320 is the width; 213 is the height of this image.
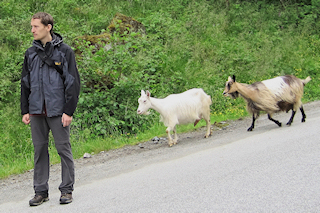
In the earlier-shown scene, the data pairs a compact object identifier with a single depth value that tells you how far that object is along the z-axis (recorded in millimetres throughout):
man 4359
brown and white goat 8766
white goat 8196
